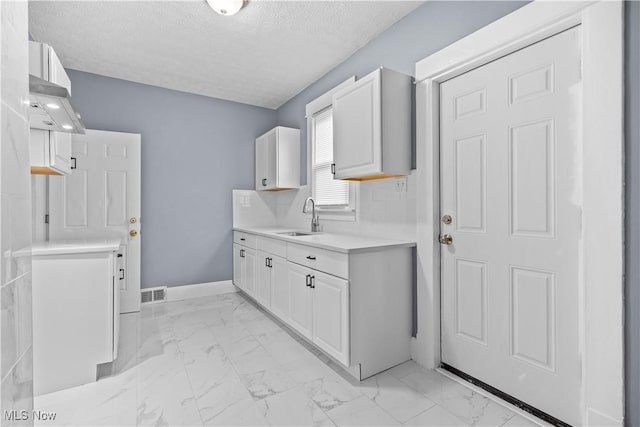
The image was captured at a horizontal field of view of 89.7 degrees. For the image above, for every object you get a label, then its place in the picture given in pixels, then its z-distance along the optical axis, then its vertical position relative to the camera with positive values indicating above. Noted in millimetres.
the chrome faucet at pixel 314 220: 3393 -89
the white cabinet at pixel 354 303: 2072 -643
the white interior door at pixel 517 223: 1618 -66
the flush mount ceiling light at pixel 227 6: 2272 +1484
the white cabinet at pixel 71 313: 1989 -645
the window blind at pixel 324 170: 3203 +458
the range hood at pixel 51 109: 1311 +511
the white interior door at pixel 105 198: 3281 +159
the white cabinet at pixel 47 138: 2014 +531
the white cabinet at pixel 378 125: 2236 +627
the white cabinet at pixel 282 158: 3889 +661
